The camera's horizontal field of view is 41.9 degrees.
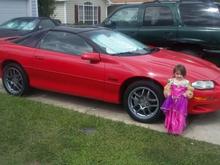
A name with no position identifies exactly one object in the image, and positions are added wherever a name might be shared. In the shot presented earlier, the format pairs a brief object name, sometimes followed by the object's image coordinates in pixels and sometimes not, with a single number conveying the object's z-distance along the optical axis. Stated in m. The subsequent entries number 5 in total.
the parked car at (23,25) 10.12
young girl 3.89
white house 19.46
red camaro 4.16
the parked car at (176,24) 6.16
